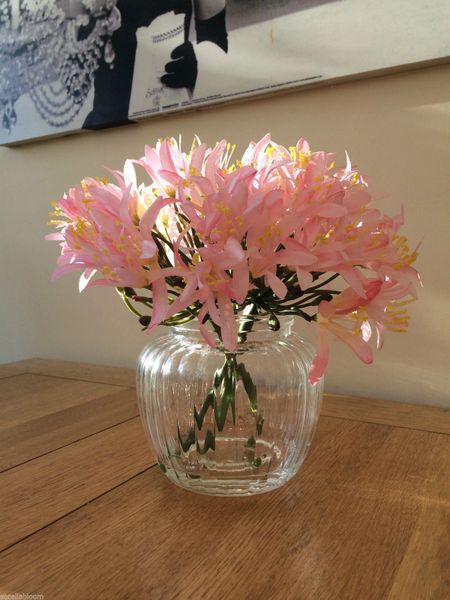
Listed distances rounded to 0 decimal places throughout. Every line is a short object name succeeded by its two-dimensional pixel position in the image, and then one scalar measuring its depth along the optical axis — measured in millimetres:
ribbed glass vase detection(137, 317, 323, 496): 518
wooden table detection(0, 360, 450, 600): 400
